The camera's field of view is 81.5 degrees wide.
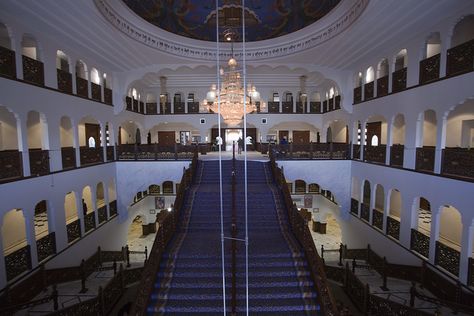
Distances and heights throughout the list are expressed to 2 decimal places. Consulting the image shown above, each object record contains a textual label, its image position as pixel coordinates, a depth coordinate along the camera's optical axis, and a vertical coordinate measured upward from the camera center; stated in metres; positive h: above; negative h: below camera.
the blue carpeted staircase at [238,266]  5.48 -2.87
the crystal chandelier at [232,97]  8.82 +1.43
